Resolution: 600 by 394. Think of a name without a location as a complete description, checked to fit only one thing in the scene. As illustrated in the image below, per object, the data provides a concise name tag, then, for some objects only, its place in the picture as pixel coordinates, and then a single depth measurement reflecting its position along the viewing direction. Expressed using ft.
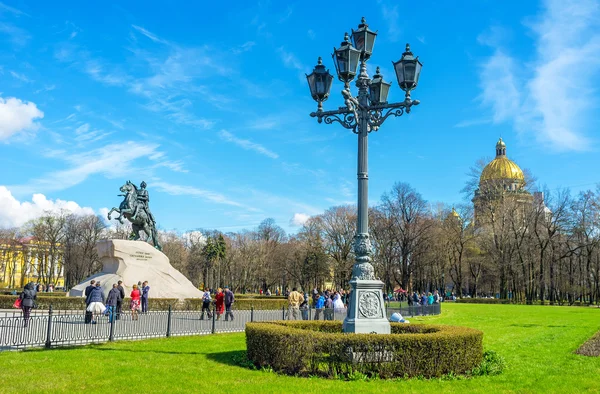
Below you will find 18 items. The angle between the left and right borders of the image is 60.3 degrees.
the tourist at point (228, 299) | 81.59
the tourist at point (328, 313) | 78.74
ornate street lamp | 38.29
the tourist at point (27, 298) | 64.69
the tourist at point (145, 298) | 83.61
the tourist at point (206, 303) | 83.66
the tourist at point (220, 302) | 84.16
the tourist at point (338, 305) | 81.30
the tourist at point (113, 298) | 69.42
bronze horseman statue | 110.42
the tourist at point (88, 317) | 58.23
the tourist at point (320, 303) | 93.25
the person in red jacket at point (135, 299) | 75.87
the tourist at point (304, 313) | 78.95
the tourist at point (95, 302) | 63.52
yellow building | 228.02
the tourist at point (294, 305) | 79.62
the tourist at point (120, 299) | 72.69
